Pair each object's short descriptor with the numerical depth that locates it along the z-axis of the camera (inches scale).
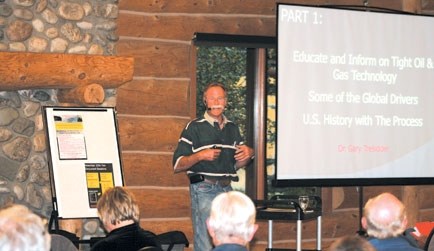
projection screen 364.9
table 337.9
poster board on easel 330.0
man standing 350.1
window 411.3
